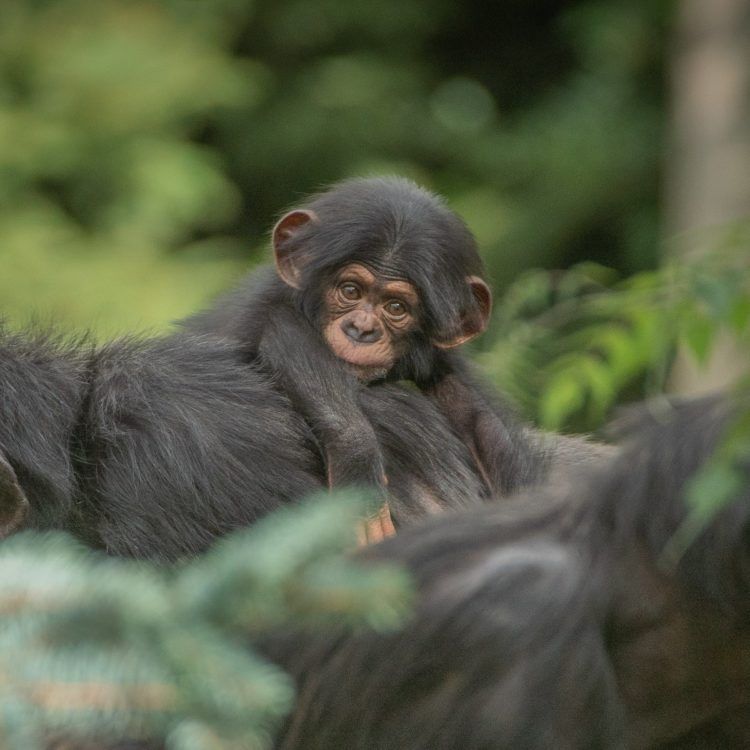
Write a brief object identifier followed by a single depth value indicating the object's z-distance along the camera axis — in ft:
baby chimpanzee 30.32
